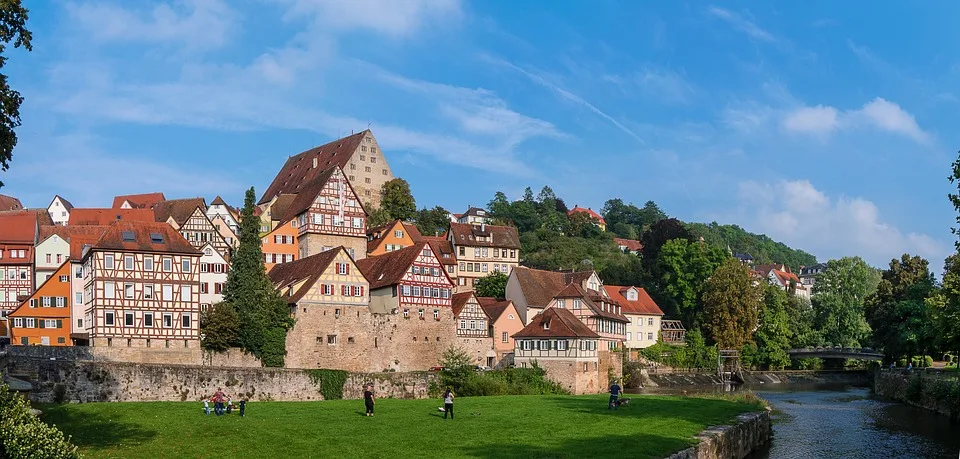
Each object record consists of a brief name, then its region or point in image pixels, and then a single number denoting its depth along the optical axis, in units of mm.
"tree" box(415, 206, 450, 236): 101250
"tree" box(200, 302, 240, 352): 53750
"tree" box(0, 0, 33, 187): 20719
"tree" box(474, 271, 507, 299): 77438
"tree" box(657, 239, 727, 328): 95938
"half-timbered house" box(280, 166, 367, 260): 73438
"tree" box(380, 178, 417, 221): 95412
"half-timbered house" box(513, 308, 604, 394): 58531
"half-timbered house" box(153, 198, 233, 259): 75062
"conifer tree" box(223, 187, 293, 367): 54375
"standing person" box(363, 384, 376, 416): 34250
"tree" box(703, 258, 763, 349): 87250
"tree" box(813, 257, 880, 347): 102625
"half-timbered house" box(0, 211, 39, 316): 66750
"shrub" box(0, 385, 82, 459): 18594
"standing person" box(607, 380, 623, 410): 38594
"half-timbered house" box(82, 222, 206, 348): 53000
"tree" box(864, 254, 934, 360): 65562
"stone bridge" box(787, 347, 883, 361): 86688
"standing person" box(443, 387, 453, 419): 33906
